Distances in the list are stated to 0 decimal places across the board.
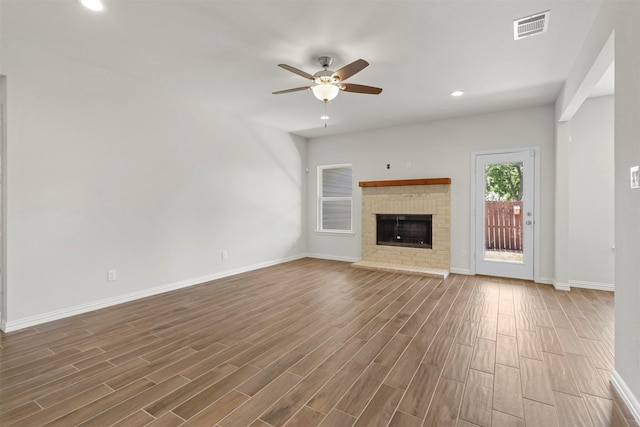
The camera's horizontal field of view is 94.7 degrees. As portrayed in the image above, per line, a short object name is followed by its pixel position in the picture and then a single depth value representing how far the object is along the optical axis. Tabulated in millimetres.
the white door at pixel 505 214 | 4602
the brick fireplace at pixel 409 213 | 5172
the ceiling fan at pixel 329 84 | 2837
